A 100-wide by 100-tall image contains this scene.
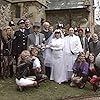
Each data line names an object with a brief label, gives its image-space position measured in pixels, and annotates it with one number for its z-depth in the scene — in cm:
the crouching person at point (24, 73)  457
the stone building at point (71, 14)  1070
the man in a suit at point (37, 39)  518
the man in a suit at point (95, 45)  550
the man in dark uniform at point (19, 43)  516
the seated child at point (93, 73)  503
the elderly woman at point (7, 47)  507
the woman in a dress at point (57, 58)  536
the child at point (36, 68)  474
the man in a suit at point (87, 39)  563
